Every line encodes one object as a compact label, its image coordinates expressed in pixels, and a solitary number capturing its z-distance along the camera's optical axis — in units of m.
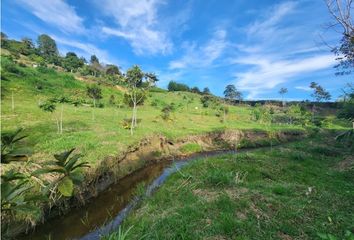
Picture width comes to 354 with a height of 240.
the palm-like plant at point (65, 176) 3.29
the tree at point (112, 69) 97.34
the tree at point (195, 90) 104.87
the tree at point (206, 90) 110.30
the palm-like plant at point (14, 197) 2.64
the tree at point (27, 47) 78.93
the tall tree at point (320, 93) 77.44
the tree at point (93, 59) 122.69
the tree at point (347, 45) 7.07
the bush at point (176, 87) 101.50
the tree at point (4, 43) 69.81
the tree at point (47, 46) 98.11
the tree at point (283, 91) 83.59
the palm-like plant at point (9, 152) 2.78
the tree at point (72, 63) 80.25
